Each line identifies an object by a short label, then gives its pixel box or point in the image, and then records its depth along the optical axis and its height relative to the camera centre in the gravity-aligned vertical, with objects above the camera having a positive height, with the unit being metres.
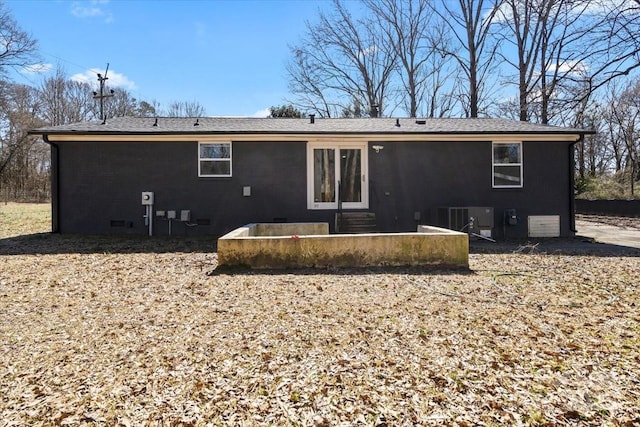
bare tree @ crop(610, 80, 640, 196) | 22.66 +6.00
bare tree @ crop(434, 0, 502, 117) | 21.55 +9.28
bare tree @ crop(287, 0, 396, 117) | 25.39 +9.93
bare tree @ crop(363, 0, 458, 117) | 24.11 +9.72
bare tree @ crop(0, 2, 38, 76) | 18.88 +8.90
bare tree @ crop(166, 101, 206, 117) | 34.66 +9.64
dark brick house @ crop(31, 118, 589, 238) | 9.88 +0.95
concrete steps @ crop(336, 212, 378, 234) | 9.62 -0.30
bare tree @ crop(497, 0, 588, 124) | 12.17 +8.62
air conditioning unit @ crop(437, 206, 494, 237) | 9.15 -0.21
